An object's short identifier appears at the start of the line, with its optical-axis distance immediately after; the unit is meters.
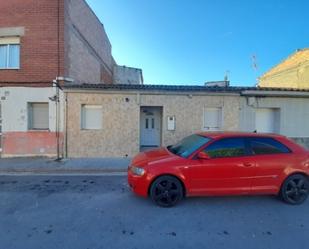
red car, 4.40
